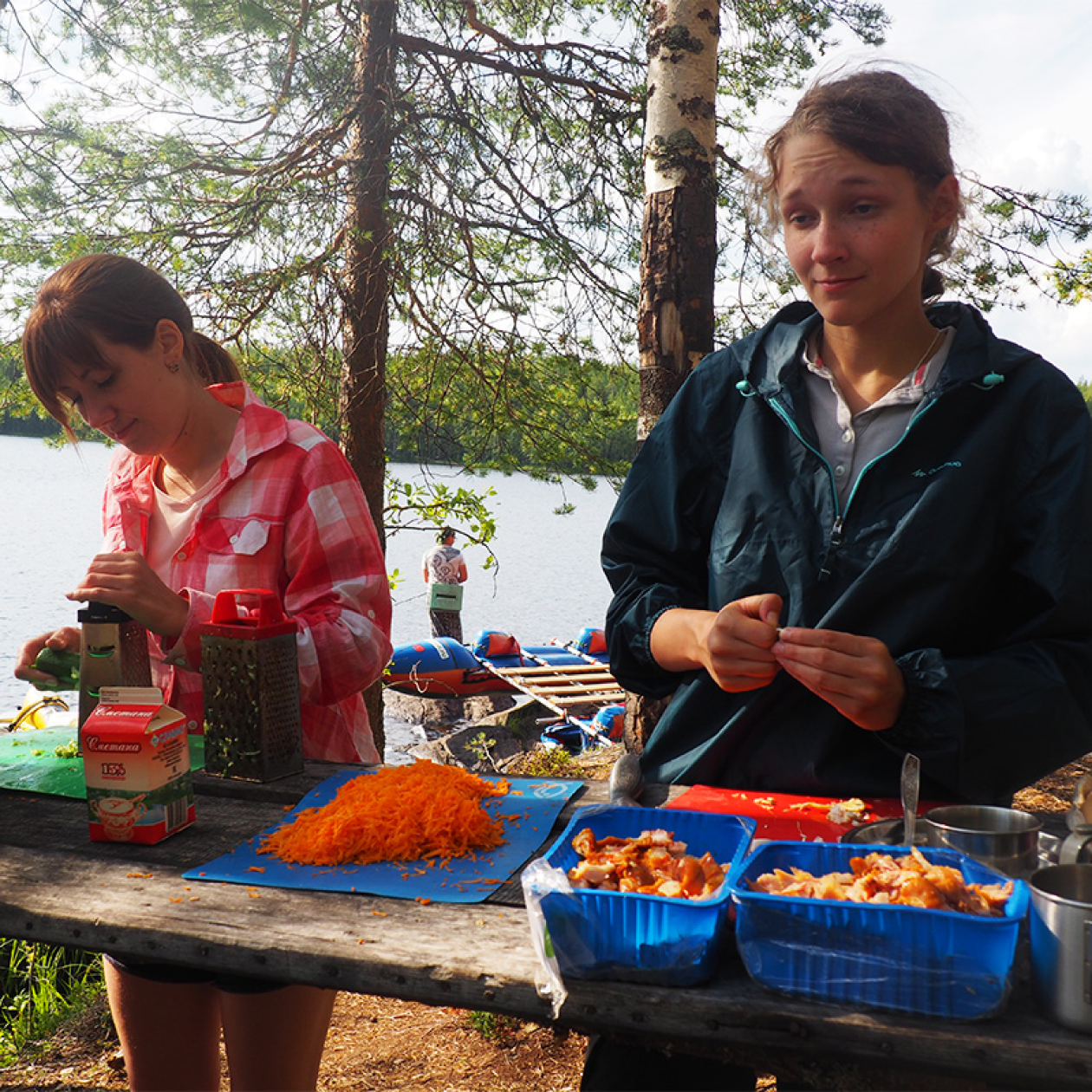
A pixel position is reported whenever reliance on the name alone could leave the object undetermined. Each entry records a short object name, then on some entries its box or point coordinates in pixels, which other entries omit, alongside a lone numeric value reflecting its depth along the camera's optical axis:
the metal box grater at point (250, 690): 1.73
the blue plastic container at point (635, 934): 1.04
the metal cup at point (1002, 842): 1.21
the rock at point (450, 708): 11.58
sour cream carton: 1.52
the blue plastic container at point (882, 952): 0.96
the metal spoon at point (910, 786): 1.35
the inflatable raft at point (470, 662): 11.06
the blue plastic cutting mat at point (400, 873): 1.36
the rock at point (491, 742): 8.39
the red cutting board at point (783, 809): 1.48
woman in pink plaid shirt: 2.00
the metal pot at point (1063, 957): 0.96
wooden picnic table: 0.96
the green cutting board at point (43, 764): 1.84
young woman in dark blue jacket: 1.52
